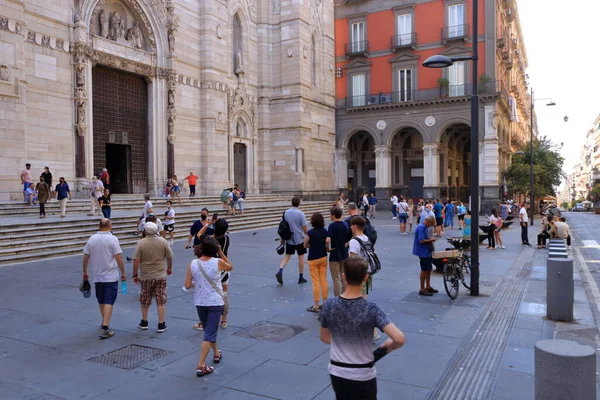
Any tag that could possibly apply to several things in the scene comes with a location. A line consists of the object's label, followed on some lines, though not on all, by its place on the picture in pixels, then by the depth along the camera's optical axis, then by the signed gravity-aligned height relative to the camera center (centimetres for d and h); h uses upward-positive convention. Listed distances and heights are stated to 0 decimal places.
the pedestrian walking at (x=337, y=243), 802 -93
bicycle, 918 -169
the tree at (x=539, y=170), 3859 +113
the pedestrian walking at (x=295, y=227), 966 -80
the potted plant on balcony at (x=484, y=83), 3438 +704
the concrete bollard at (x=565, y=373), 382 -147
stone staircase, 1349 -138
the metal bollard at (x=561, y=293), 798 -175
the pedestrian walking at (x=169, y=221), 1602 -109
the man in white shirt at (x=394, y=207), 2935 -137
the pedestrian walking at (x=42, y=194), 1639 -19
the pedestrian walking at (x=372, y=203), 3181 -116
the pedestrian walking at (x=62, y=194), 1692 -20
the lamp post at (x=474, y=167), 949 +34
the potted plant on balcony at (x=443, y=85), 3588 +722
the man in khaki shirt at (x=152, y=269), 686 -114
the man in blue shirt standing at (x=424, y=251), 925 -123
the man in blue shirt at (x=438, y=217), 2145 -139
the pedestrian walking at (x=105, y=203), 1658 -51
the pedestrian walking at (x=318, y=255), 809 -113
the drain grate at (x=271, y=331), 680 -206
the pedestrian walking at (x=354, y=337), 331 -101
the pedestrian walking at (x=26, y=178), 1842 +39
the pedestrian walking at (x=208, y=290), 555 -117
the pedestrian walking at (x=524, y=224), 1860 -150
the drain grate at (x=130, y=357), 575 -203
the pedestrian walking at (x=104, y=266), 684 -109
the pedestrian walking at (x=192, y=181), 2639 +31
